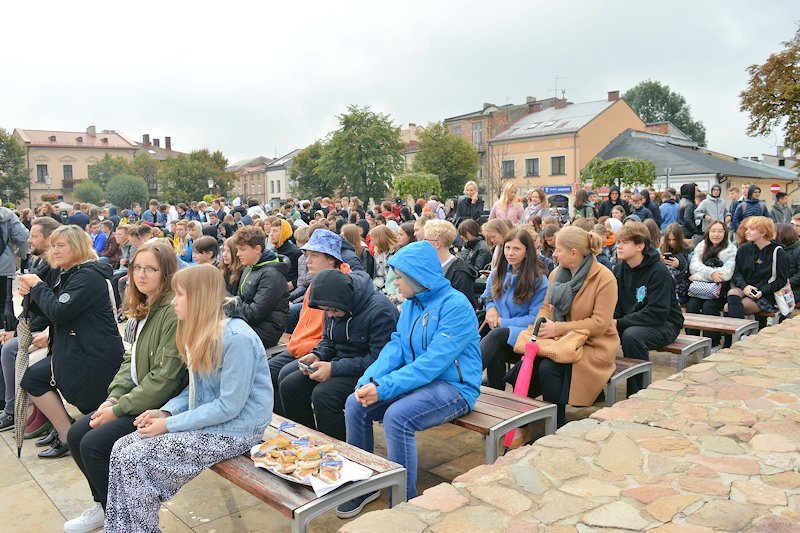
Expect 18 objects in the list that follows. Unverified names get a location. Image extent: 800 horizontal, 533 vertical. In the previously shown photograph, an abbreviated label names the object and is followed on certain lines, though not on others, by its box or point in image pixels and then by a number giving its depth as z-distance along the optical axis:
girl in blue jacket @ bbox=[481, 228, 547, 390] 5.06
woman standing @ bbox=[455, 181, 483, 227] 11.50
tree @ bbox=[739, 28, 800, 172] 23.62
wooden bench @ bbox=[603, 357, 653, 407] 4.62
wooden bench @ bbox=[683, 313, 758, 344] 6.00
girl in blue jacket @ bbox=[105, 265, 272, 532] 3.12
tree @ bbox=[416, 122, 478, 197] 46.81
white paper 2.80
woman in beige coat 4.48
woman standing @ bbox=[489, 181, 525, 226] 10.41
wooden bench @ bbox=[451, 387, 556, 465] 3.60
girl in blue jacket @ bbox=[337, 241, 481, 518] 3.58
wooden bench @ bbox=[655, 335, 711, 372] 5.28
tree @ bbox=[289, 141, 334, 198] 60.69
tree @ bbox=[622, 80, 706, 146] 72.12
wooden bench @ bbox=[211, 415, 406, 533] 2.72
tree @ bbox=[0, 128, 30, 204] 63.84
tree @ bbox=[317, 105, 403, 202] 44.69
